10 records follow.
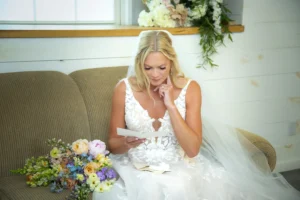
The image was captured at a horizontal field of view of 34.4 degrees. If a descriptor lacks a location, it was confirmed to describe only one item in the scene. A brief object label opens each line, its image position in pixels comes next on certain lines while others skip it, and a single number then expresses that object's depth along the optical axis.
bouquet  2.20
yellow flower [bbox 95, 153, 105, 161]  2.25
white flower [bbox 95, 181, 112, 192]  2.18
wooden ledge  2.83
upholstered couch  2.49
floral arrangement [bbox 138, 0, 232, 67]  3.38
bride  2.40
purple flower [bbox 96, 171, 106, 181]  2.21
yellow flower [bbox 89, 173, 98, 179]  2.18
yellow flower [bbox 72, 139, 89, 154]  2.23
